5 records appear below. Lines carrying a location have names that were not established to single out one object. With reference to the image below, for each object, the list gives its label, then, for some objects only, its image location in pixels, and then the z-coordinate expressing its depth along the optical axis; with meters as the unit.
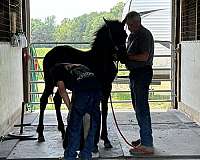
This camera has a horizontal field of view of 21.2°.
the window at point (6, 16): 8.20
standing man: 6.16
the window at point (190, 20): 9.09
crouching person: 4.80
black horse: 6.38
